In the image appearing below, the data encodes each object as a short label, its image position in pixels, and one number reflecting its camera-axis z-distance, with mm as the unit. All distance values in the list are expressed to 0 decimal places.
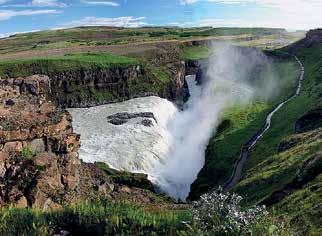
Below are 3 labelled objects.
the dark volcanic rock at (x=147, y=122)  85000
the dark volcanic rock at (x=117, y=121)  84625
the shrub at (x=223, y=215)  14289
